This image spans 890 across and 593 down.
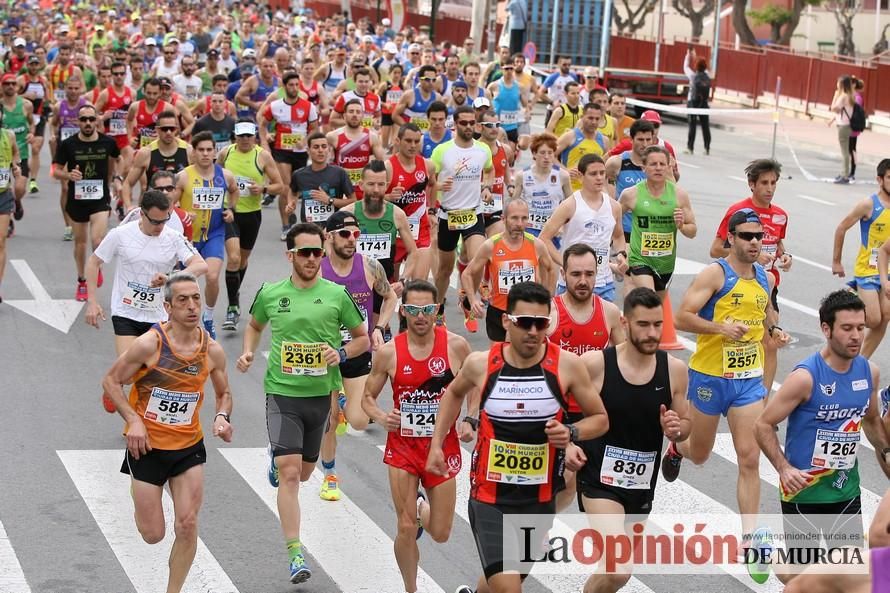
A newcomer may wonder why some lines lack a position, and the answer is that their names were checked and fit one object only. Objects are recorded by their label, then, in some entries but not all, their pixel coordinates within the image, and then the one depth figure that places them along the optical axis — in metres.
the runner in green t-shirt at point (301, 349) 9.23
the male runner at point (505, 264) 11.98
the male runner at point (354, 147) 16.92
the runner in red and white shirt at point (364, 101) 20.59
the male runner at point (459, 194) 15.23
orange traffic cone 13.93
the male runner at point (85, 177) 16.23
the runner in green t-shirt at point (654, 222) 12.77
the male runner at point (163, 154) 15.21
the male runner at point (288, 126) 19.94
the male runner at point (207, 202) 14.35
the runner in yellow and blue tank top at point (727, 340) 9.73
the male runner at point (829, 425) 7.90
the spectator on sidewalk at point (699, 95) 30.52
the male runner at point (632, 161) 14.93
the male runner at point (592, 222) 12.48
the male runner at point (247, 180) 15.46
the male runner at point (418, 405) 8.66
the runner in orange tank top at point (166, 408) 8.46
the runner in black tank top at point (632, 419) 8.05
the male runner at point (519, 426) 7.68
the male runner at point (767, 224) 11.71
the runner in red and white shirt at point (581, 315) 9.36
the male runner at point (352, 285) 10.62
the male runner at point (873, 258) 12.81
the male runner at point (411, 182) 14.54
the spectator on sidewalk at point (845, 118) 26.84
